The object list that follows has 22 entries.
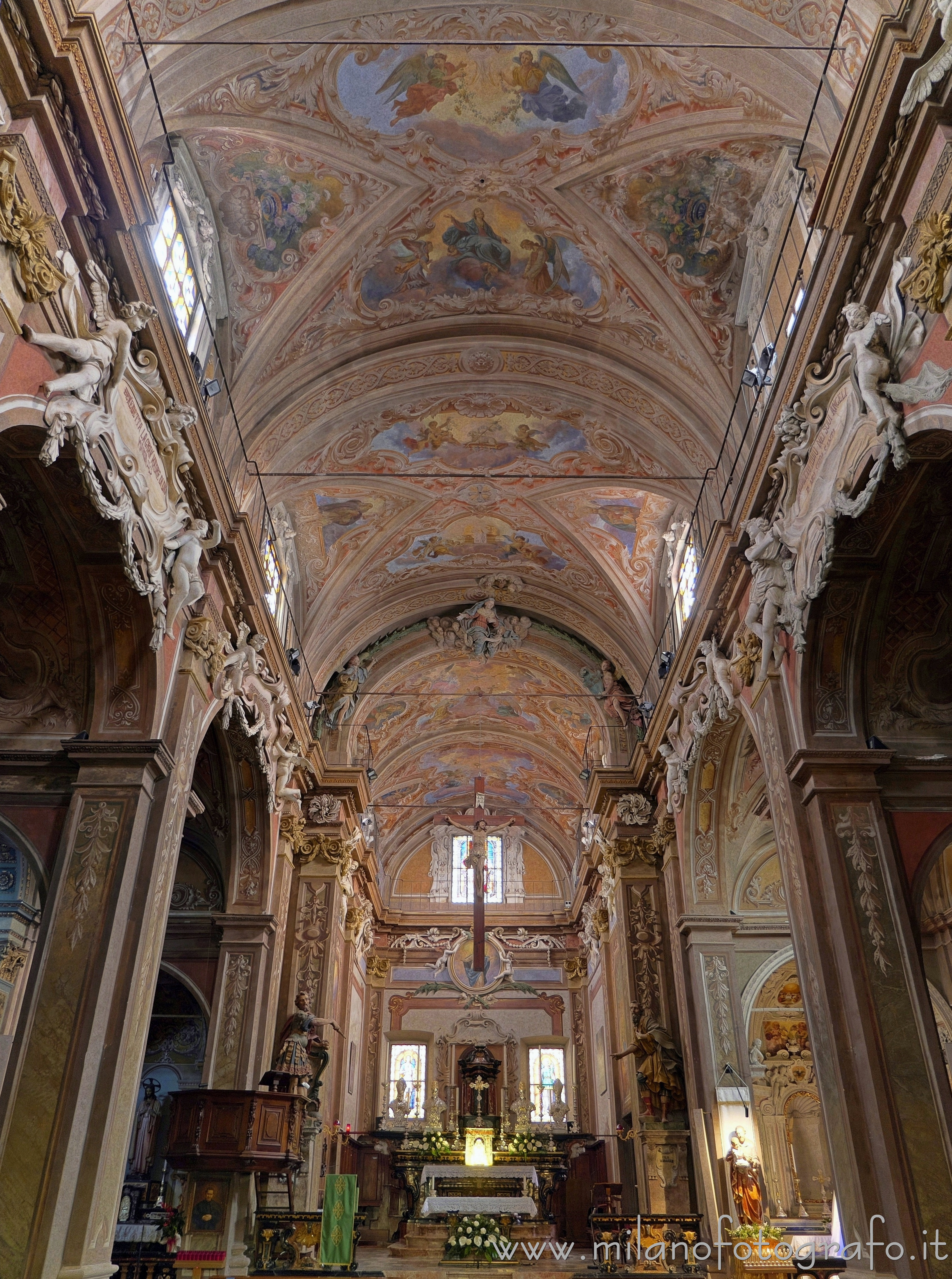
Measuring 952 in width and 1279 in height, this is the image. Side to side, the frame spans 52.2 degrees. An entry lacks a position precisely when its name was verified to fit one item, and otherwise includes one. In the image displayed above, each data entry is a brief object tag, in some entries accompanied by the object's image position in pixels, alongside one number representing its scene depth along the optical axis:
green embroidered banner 12.27
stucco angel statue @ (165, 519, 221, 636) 10.26
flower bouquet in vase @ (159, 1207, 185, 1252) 11.73
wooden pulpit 12.30
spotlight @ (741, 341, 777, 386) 11.15
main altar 16.53
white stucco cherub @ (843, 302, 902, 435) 7.68
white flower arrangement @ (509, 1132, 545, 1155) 23.25
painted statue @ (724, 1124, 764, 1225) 12.63
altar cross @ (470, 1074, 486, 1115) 26.03
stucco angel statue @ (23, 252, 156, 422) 7.32
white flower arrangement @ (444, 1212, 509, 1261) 15.23
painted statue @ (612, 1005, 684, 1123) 15.31
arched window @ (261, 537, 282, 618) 15.78
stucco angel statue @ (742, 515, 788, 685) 10.38
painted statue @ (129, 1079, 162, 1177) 16.14
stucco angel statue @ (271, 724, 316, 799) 15.47
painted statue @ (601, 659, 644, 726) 19.83
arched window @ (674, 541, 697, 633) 15.59
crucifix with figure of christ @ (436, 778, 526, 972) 22.69
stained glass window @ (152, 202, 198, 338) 10.66
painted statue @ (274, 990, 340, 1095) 14.79
